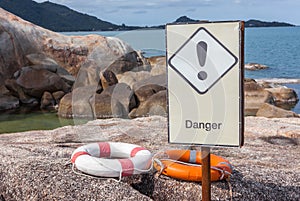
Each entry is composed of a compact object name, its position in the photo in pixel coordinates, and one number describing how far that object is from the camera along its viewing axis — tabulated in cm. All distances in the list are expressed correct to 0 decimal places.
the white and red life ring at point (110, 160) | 441
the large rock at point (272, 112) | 1426
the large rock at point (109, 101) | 1394
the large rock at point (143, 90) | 1474
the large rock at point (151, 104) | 1372
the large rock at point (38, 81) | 1842
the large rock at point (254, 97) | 1861
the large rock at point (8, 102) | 1770
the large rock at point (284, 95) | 2116
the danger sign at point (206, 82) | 366
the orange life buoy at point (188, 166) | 440
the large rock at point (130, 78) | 1429
